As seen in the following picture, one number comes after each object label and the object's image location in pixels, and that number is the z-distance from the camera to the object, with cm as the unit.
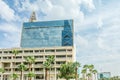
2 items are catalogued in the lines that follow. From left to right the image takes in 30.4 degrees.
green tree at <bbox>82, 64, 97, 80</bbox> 13075
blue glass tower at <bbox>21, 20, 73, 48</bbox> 14700
